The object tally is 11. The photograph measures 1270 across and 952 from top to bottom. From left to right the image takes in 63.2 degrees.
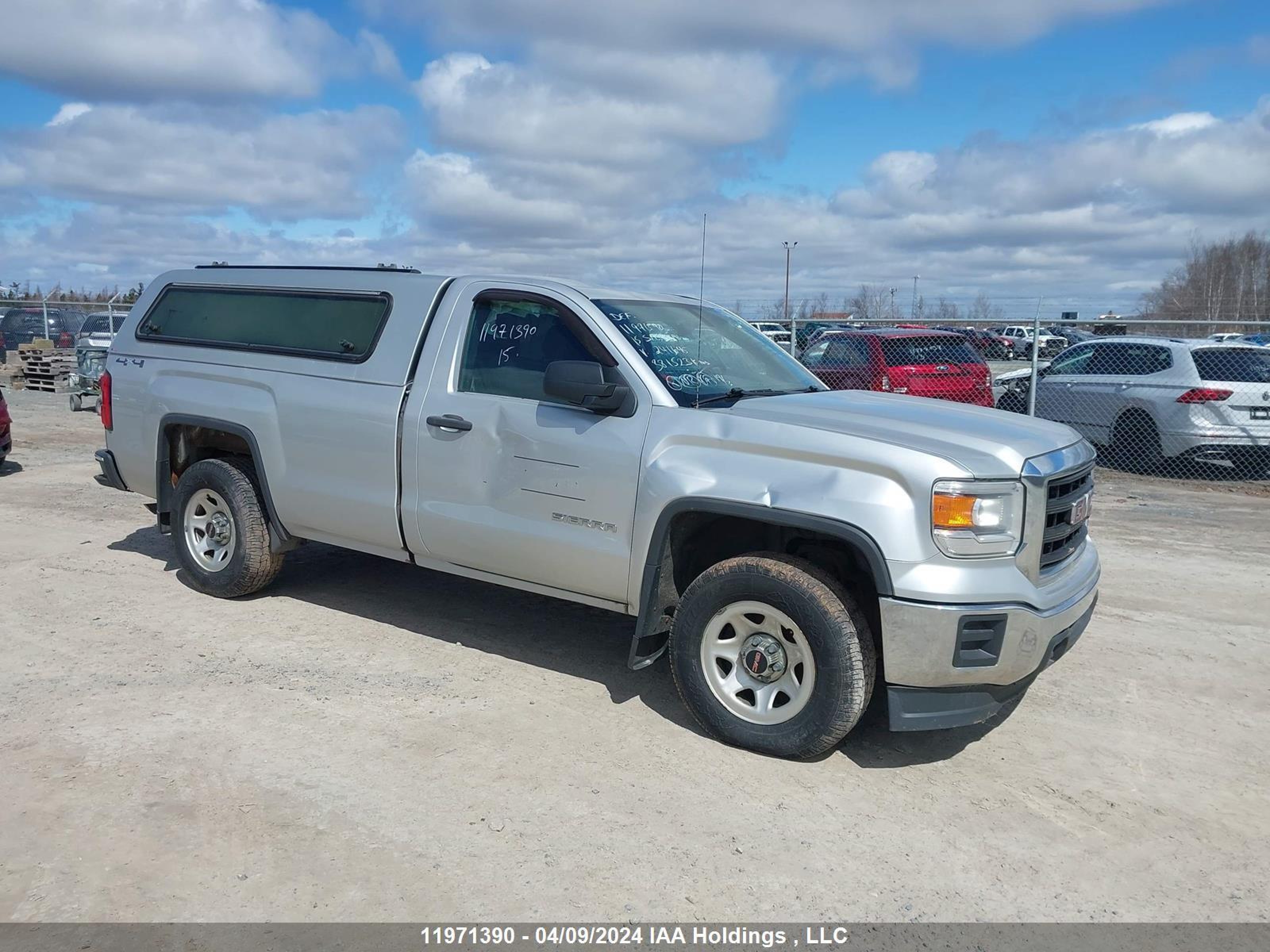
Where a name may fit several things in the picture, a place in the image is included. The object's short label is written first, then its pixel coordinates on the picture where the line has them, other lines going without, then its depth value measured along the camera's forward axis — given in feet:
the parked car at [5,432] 35.86
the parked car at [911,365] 40.27
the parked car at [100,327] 65.92
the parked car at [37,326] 83.05
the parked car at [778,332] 55.25
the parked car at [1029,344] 103.22
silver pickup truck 13.26
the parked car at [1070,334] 126.52
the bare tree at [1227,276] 251.60
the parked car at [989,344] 64.28
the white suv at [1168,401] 37.58
